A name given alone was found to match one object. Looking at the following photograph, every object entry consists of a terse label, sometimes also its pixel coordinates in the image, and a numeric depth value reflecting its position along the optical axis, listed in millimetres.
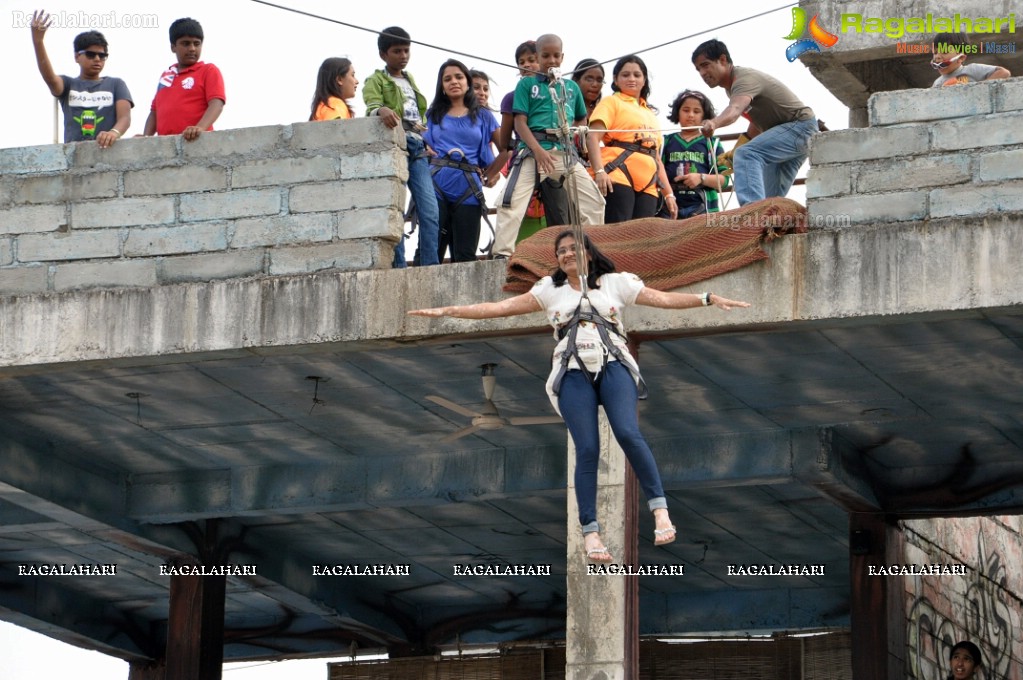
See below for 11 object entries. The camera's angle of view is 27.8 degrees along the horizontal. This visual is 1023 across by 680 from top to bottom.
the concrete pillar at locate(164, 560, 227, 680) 21391
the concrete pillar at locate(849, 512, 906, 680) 19922
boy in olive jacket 16078
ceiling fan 16891
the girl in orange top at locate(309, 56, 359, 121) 16656
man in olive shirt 15820
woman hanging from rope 12938
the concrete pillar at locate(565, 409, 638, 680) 14641
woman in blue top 16328
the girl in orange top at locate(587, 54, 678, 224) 16156
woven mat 14836
